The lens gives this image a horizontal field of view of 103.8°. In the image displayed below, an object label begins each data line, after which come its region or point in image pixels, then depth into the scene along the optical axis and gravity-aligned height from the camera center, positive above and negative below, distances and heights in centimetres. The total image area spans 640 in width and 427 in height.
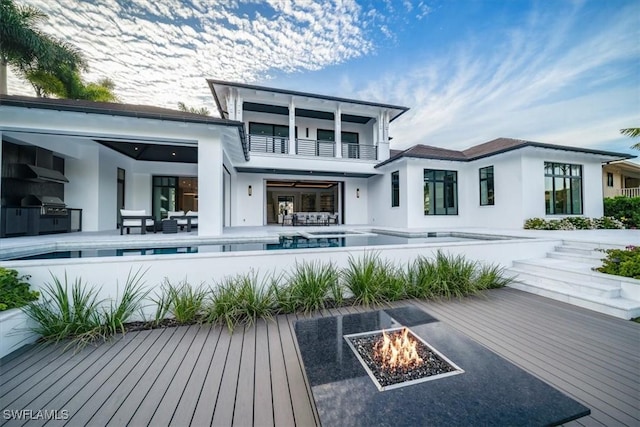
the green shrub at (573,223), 949 -36
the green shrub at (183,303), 321 -112
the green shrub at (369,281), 384 -104
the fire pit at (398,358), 163 -105
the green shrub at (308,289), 355 -108
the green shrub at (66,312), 278 -110
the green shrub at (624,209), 1087 +22
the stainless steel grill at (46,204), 744 +45
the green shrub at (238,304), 316 -114
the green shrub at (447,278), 410 -109
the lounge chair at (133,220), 783 -6
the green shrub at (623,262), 379 -78
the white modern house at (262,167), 696 +220
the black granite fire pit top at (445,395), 127 -104
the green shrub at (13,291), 271 -82
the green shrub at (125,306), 296 -113
